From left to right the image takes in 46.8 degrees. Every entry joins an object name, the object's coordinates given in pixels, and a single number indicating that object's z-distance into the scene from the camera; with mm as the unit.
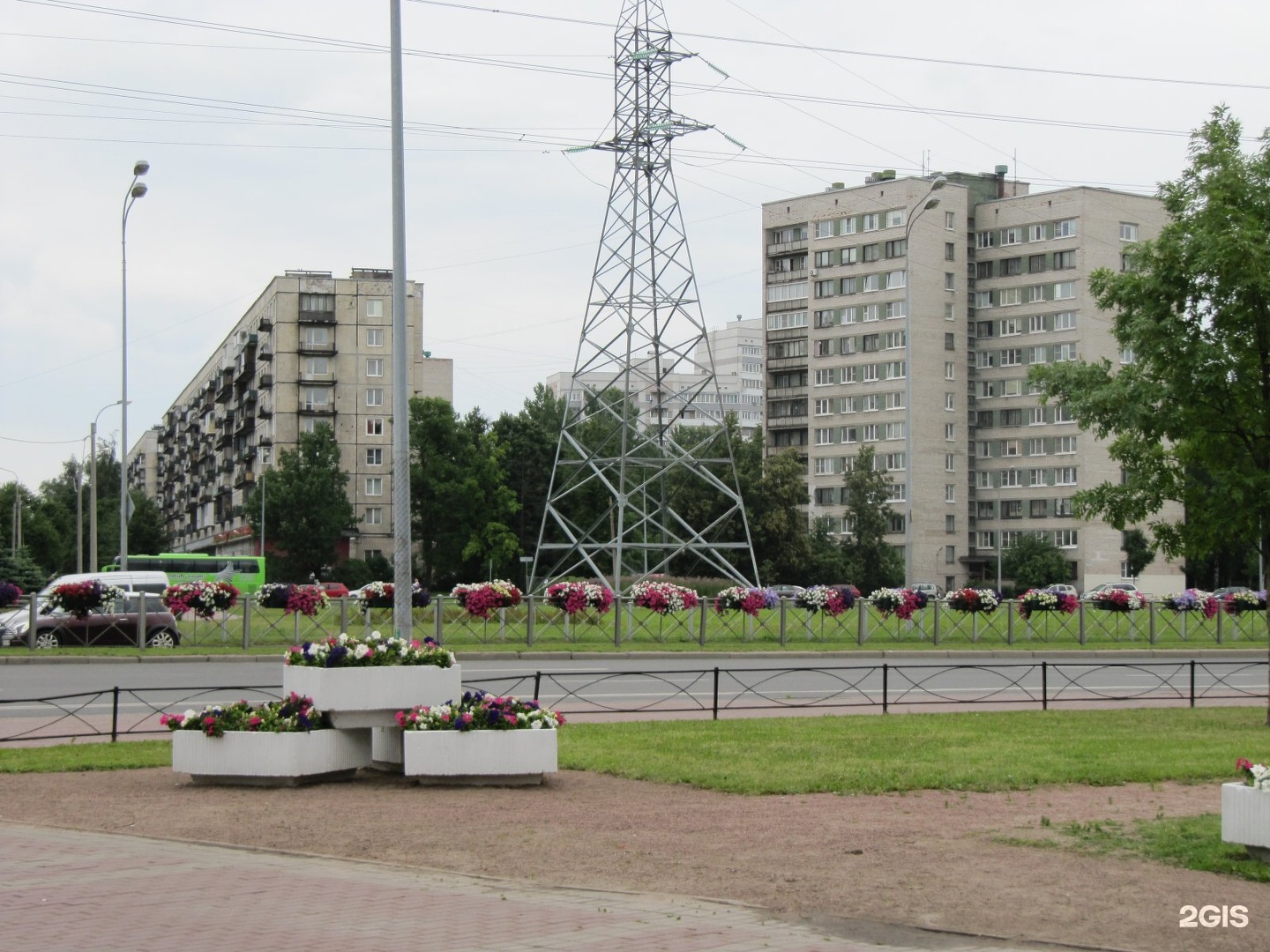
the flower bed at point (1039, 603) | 38969
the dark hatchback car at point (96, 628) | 31828
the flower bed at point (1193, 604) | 40469
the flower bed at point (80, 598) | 31406
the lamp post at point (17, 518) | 90062
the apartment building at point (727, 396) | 180375
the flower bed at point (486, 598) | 34000
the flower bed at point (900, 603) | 37375
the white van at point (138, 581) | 38603
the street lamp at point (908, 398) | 44678
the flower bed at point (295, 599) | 33000
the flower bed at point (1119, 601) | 39591
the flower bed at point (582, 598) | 34312
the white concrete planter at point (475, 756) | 12859
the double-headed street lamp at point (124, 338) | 42031
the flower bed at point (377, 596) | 33156
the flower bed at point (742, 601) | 36281
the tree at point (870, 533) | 89188
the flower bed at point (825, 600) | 37562
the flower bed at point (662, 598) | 34969
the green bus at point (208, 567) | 79000
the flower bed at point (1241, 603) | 41125
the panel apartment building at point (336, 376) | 99875
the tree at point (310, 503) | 91250
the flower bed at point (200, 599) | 32875
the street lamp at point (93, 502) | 53312
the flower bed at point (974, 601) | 38156
